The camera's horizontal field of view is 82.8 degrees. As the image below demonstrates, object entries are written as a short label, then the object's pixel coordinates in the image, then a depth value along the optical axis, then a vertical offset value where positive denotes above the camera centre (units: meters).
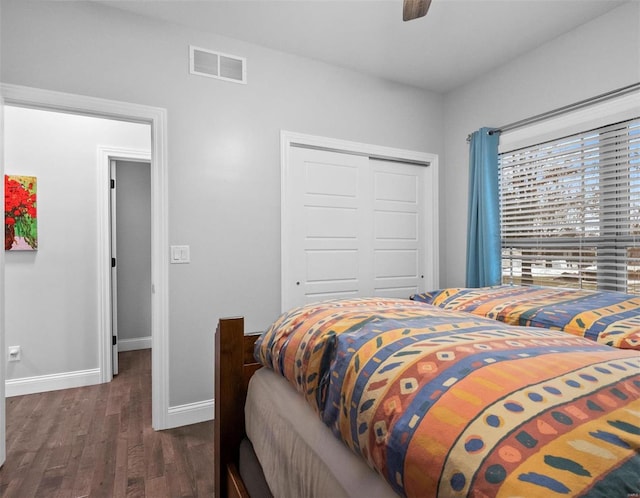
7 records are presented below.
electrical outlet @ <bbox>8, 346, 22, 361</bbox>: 2.97 -0.85
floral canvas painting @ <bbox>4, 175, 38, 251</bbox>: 2.98 +0.31
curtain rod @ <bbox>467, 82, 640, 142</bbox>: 2.33 +1.01
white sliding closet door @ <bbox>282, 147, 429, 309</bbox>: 2.98 +0.19
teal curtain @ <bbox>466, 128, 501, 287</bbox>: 3.07 +0.28
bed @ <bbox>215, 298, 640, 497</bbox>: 0.44 -0.24
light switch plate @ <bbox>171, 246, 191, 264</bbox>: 2.50 -0.04
